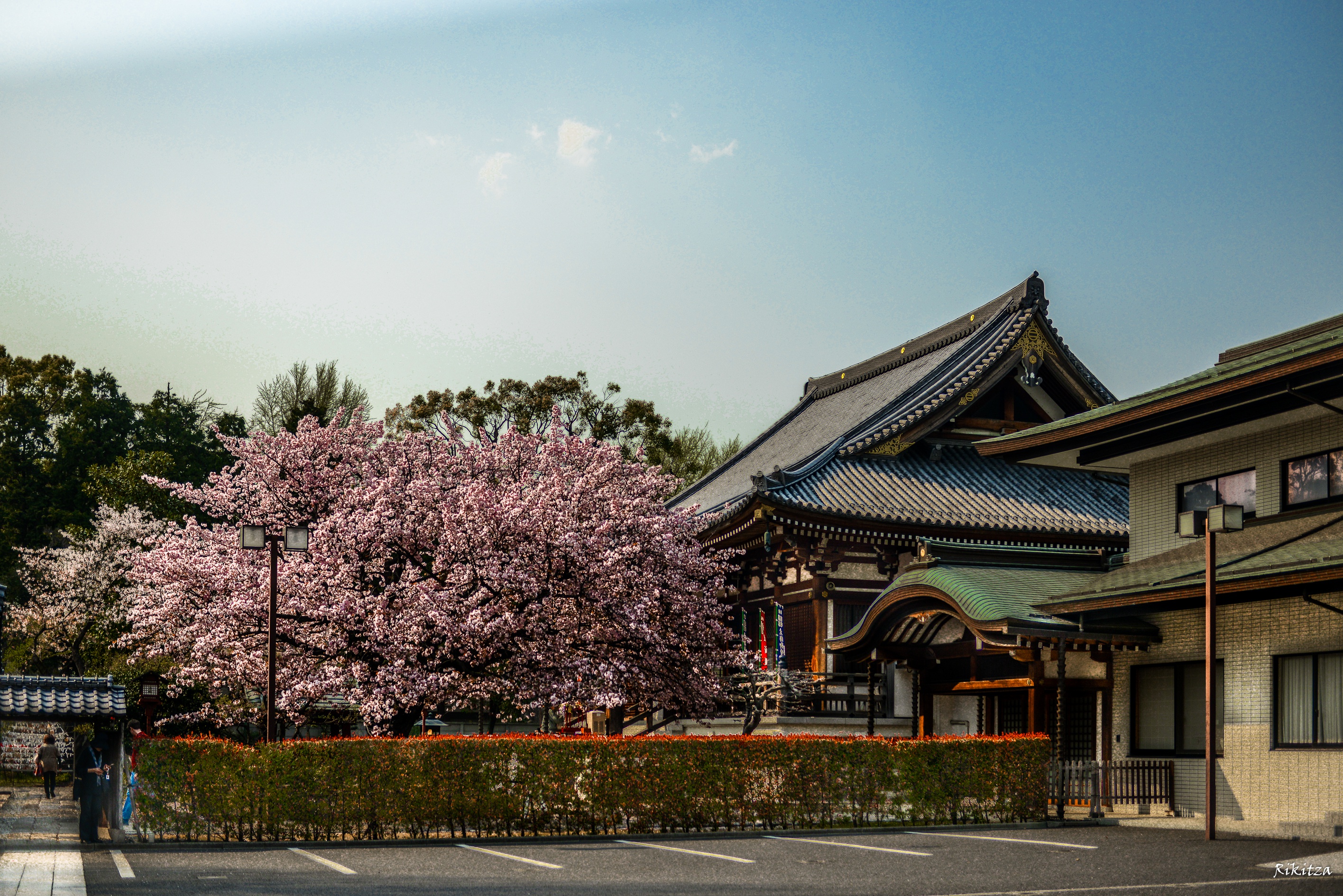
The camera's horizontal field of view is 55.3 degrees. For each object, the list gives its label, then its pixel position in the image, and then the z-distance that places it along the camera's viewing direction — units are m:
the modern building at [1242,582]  18.05
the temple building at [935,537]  24.44
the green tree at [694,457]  62.72
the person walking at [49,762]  30.78
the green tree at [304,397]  66.31
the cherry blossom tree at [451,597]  24.61
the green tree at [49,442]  61.34
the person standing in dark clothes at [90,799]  17.86
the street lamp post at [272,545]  21.73
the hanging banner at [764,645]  34.59
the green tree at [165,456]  52.09
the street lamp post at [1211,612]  17.17
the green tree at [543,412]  58.62
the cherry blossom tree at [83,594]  49.12
